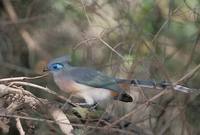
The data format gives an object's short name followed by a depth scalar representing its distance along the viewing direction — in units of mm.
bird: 8867
